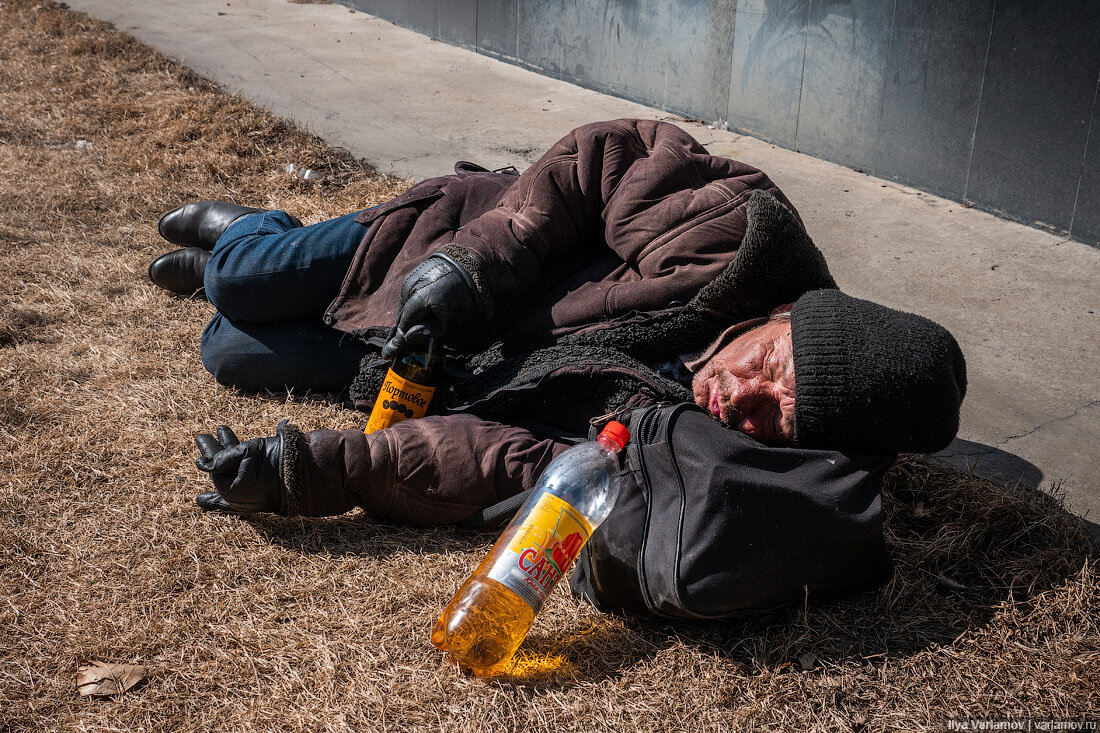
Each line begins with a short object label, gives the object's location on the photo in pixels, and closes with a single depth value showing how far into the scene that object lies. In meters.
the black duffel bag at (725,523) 2.10
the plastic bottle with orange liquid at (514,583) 2.11
